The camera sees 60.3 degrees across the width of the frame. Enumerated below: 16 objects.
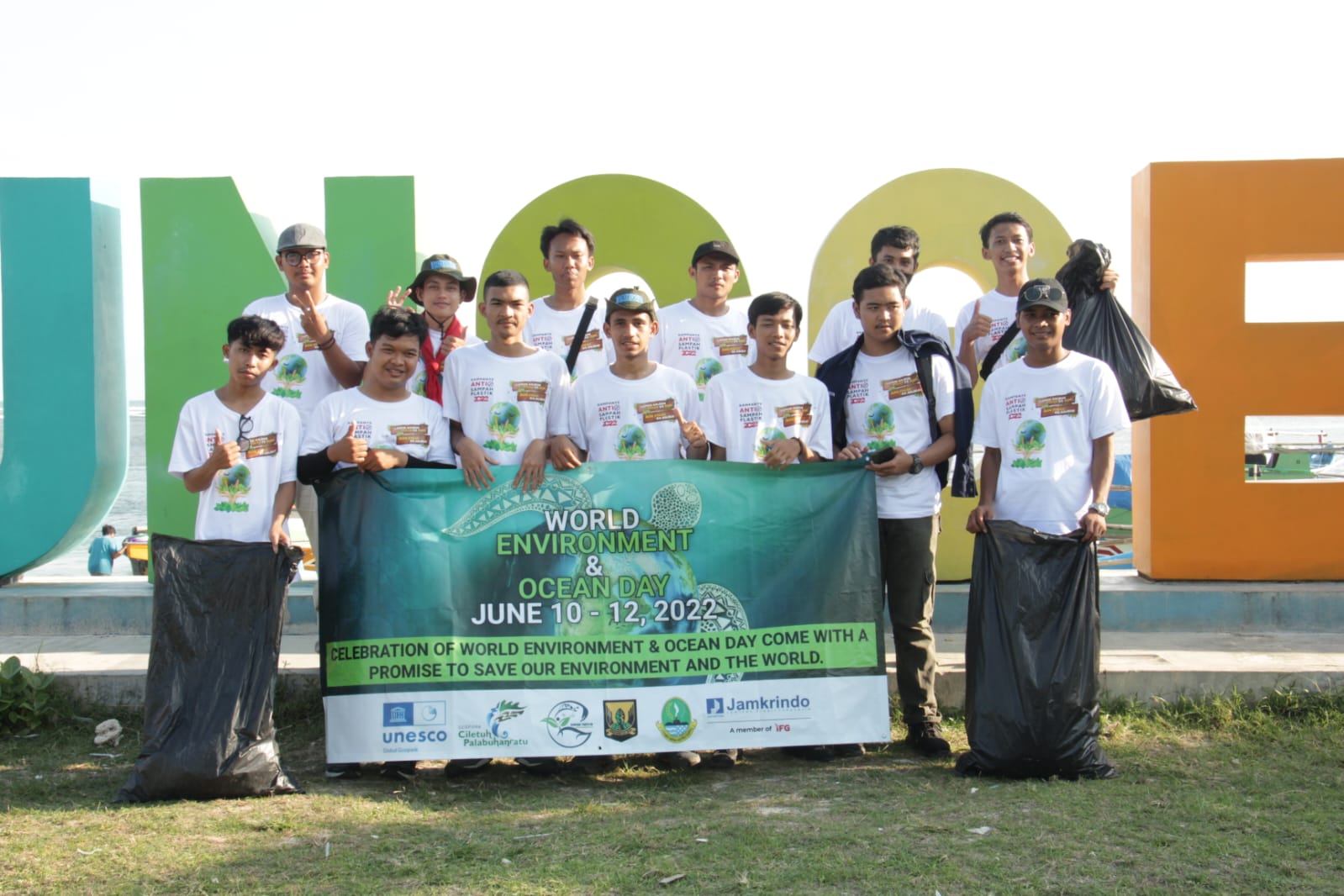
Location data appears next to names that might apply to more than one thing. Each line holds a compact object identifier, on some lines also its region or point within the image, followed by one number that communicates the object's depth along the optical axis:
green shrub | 5.67
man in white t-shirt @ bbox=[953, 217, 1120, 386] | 5.72
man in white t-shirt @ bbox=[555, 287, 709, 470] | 5.03
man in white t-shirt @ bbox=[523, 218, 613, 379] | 5.69
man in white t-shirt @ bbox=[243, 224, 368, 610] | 5.41
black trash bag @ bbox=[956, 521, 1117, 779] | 4.67
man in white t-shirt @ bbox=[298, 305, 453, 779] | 4.82
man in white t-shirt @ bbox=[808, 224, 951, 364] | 5.65
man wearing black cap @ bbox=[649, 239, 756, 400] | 5.79
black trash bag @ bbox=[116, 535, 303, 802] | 4.49
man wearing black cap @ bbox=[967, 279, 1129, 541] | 4.82
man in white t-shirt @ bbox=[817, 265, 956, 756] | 5.07
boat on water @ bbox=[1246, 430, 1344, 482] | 30.53
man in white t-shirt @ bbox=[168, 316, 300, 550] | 4.75
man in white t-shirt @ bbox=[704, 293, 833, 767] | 5.02
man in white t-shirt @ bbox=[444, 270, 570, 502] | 5.01
